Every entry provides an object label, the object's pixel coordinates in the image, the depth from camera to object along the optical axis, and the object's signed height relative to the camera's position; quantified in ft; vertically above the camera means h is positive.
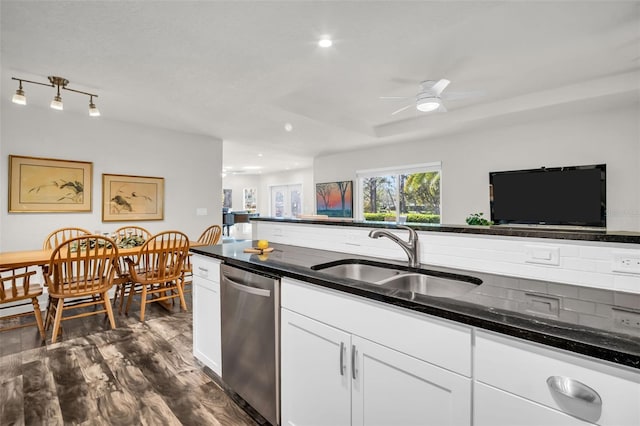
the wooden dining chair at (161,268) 10.65 -1.96
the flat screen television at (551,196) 12.45 +0.80
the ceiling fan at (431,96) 10.02 +3.90
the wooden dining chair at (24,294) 8.50 -2.29
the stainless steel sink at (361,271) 5.50 -1.04
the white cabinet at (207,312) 6.45 -2.14
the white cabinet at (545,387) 2.28 -1.40
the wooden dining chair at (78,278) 8.77 -1.96
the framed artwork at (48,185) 11.85 +1.18
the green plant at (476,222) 10.90 -0.26
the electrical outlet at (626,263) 3.69 -0.57
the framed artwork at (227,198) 40.91 +2.16
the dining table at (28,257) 8.53 -1.30
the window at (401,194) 18.40 +1.36
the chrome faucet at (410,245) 5.22 -0.51
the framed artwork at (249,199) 40.37 +2.02
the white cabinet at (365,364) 3.16 -1.81
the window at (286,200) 35.09 +1.65
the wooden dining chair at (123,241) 11.23 -1.06
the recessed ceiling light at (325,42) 7.54 +4.26
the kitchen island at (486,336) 2.37 -1.16
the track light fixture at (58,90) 8.99 +4.00
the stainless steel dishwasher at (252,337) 5.09 -2.17
